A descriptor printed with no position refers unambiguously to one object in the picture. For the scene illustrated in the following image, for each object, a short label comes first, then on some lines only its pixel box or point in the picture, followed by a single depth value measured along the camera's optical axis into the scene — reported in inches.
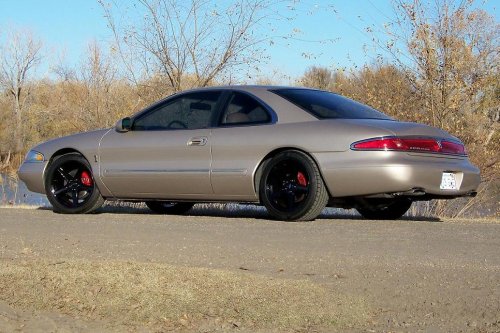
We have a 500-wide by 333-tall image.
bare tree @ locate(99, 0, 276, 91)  673.6
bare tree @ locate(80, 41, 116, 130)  732.2
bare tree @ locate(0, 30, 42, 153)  1571.1
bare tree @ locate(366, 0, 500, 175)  592.7
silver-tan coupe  309.9
